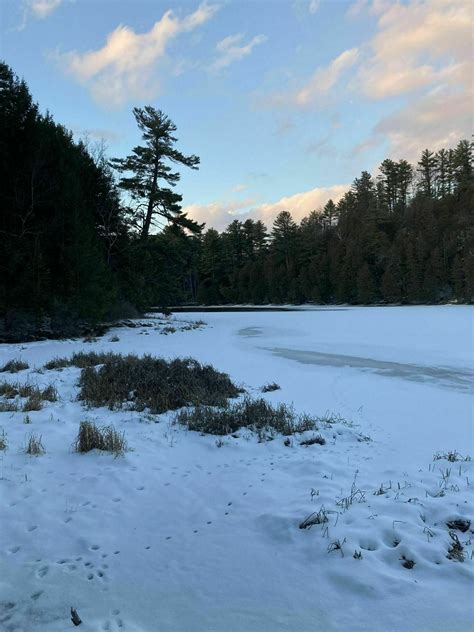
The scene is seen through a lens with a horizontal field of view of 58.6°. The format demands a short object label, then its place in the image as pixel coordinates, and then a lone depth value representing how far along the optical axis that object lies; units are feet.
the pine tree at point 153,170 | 98.84
